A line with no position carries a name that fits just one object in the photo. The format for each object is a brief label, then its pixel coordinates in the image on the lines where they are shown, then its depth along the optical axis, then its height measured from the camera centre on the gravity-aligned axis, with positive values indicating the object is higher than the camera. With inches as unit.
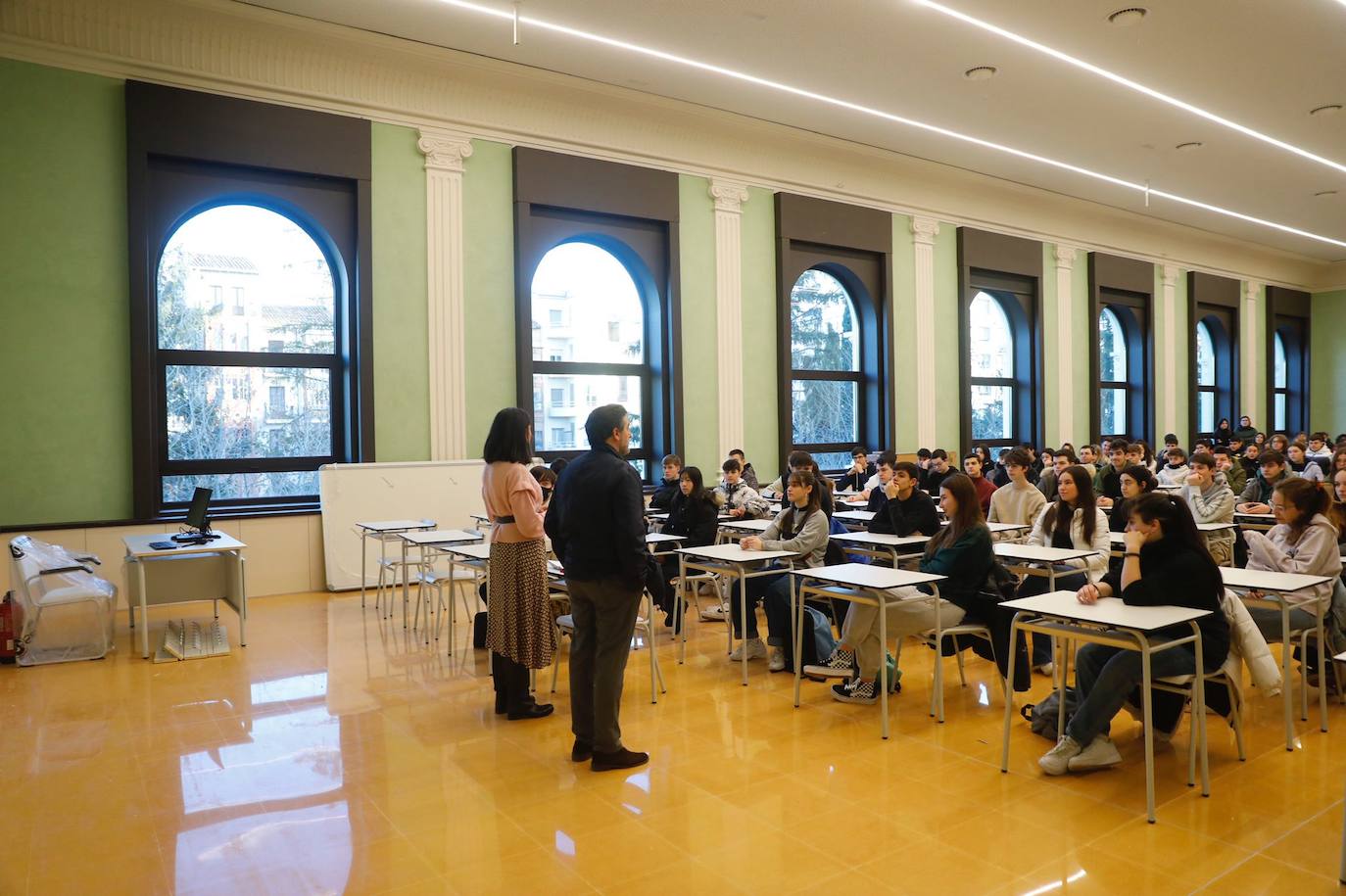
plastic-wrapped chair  215.9 -35.3
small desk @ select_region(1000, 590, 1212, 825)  130.3 -28.1
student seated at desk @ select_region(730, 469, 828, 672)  210.4 -24.3
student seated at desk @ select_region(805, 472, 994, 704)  179.8 -31.6
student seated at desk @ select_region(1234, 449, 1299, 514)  276.2 -17.7
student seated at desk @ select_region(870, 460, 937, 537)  236.2 -18.2
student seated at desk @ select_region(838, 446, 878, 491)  381.7 -16.0
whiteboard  314.7 -19.8
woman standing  173.6 -21.8
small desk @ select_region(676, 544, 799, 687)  201.3 -27.5
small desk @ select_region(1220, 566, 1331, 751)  156.2 -28.8
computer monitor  243.9 -17.5
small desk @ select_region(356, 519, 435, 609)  268.5 -25.0
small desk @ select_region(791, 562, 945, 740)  165.5 -28.7
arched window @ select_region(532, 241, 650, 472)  375.2 +40.7
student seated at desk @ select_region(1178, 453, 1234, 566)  251.6 -19.5
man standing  147.6 -18.9
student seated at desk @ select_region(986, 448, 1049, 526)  252.8 -17.8
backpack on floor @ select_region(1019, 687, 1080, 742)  161.0 -49.5
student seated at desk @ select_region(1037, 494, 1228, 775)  139.6 -25.8
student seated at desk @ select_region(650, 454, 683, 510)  321.4 -15.9
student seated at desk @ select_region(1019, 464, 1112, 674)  203.9 -21.2
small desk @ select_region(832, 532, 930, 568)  226.7 -26.5
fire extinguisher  221.9 -44.6
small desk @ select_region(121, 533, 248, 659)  235.0 -33.9
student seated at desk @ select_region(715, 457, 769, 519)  300.4 -19.7
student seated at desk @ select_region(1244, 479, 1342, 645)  171.9 -21.8
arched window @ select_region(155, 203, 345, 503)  305.0 +30.6
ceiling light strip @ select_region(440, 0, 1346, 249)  295.3 +134.7
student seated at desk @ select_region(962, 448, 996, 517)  284.2 -14.8
